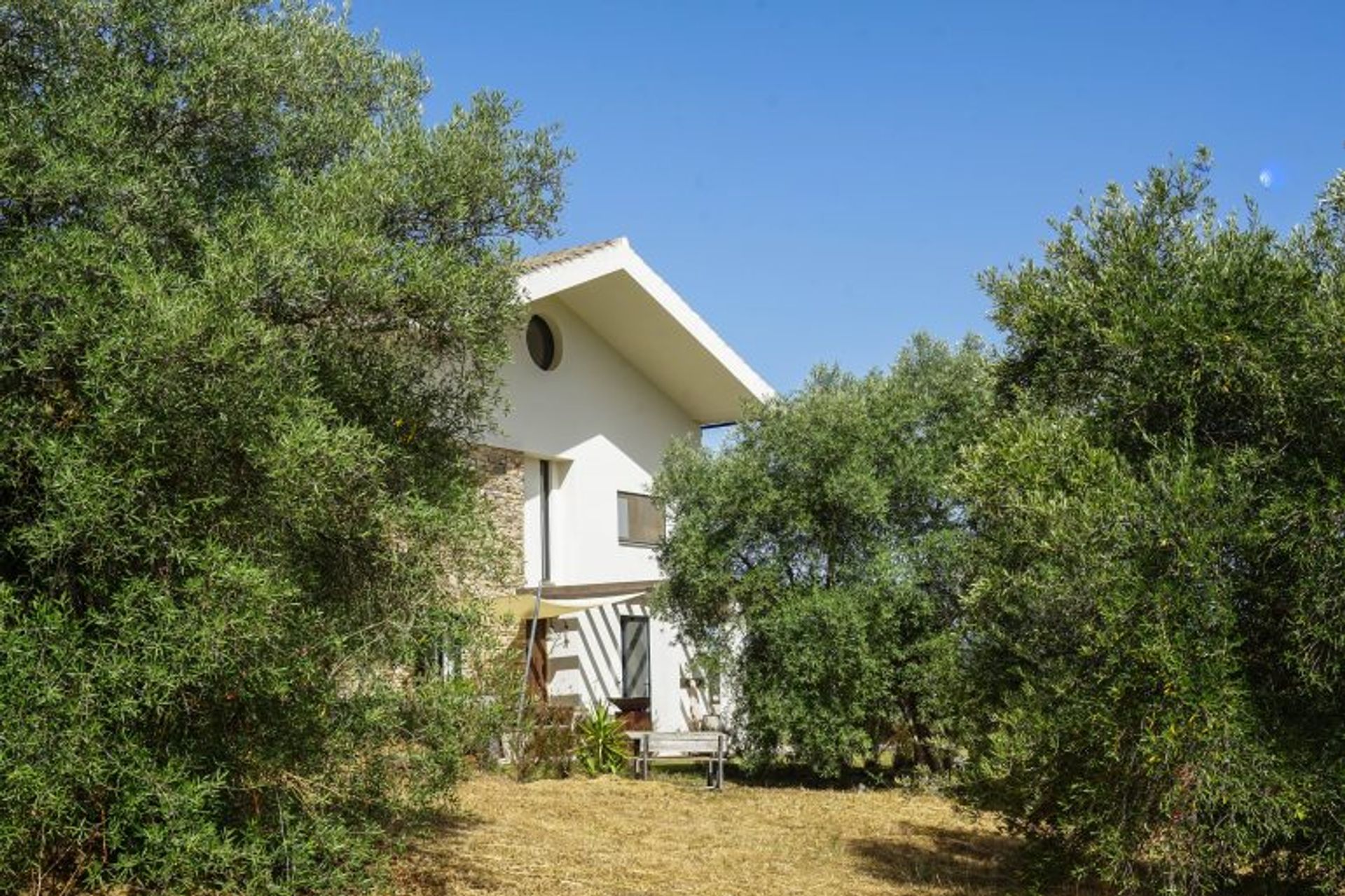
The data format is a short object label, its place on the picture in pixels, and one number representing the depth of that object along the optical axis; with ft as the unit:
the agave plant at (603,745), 57.77
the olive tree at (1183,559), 22.52
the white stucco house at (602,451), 65.57
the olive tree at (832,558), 53.78
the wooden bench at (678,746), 56.39
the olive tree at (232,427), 20.85
